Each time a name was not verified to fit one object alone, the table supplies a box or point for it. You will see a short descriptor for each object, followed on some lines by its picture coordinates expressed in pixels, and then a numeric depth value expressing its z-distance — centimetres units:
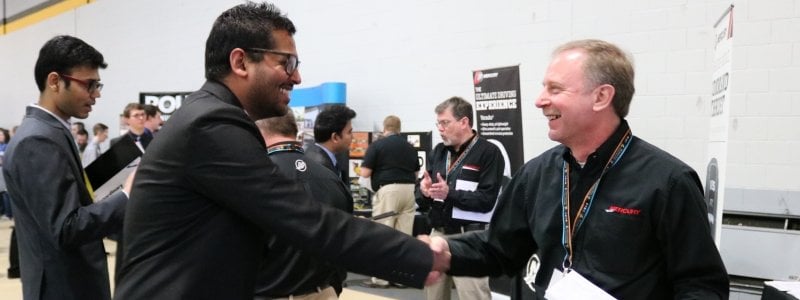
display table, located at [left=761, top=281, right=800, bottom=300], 227
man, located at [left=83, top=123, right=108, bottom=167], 1012
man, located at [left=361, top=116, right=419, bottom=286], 624
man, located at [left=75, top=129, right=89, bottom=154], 1128
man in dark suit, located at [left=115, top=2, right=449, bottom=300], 141
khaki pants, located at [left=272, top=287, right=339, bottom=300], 271
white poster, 263
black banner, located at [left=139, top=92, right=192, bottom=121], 854
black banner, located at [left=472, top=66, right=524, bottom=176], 534
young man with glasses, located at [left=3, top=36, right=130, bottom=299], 205
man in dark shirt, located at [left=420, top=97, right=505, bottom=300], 441
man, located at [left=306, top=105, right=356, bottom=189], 387
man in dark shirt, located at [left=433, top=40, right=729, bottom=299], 153
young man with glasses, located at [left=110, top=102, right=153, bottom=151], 607
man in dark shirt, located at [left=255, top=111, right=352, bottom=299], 263
